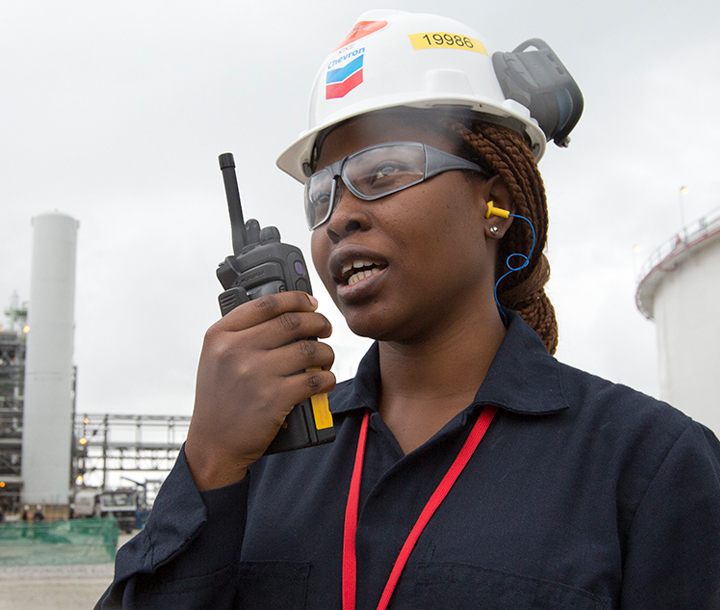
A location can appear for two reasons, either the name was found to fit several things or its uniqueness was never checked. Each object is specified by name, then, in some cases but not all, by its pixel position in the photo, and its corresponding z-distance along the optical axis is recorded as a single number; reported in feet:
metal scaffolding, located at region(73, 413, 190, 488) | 138.62
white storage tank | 64.46
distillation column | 115.14
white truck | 115.85
